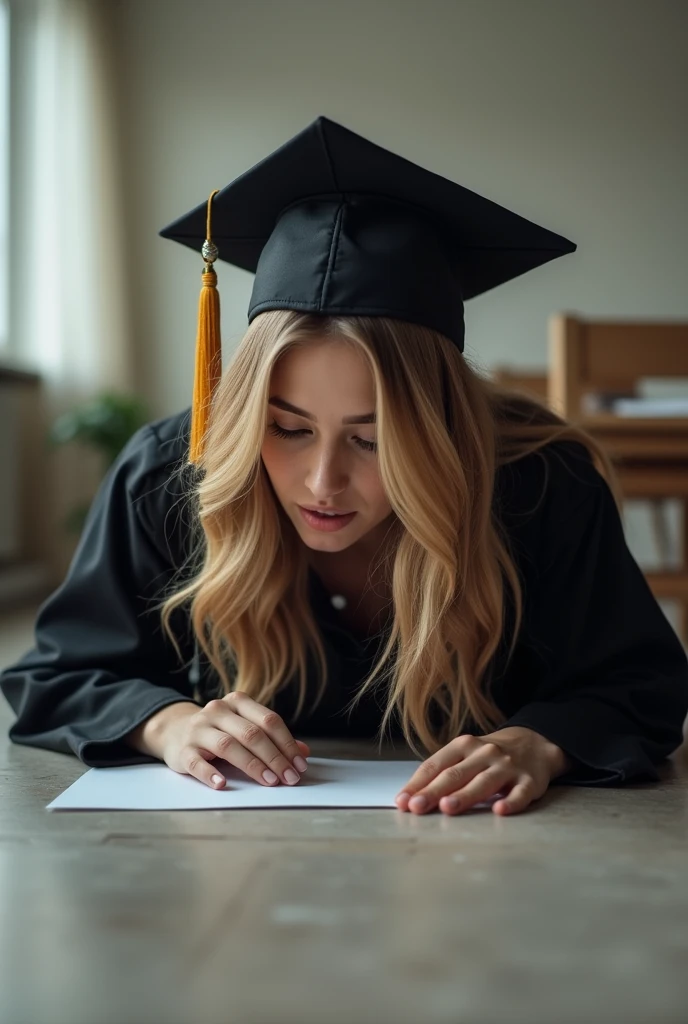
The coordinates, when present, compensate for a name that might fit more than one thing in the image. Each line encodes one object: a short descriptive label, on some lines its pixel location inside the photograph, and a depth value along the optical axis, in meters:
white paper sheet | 1.26
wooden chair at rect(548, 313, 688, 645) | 2.77
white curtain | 5.41
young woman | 1.31
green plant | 4.95
